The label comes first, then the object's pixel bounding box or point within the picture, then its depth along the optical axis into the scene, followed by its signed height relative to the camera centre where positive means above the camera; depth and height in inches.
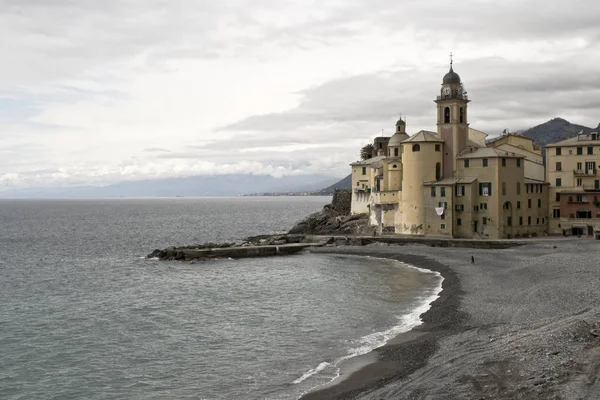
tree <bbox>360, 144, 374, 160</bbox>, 4506.9 +435.9
